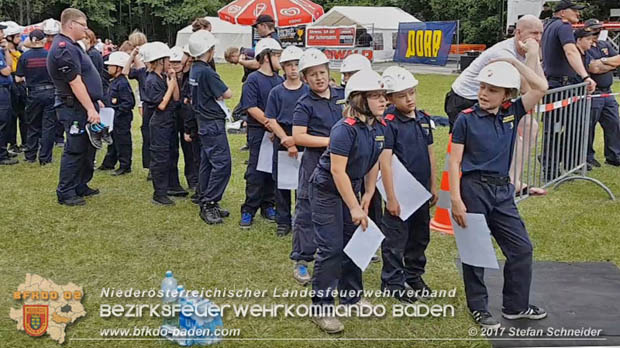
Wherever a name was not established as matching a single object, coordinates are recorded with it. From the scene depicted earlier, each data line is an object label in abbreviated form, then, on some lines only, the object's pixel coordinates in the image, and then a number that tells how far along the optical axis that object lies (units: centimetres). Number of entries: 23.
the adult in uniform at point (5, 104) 927
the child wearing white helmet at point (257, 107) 608
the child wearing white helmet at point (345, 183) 394
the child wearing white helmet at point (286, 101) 557
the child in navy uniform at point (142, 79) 777
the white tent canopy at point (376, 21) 3142
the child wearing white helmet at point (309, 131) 477
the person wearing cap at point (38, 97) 930
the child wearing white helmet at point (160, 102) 692
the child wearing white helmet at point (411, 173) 438
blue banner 2109
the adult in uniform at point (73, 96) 687
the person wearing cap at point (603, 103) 857
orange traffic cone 594
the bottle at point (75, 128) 707
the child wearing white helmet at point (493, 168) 402
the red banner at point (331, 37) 2555
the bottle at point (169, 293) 416
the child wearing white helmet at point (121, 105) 859
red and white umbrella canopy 1811
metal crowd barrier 682
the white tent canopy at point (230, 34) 4016
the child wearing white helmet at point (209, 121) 618
